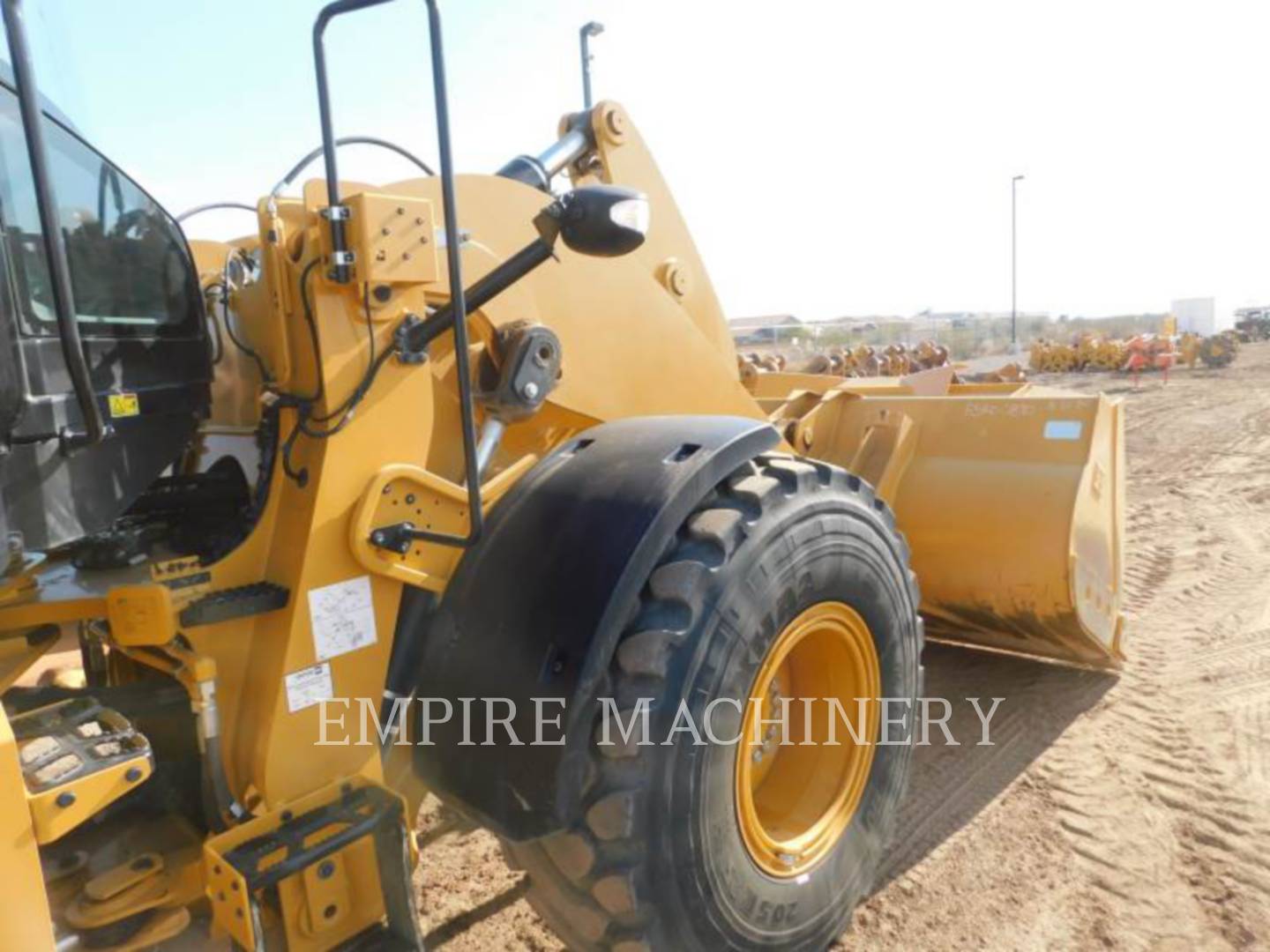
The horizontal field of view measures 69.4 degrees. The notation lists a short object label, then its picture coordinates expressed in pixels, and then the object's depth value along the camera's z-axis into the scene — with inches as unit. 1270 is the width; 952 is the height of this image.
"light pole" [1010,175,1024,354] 1370.1
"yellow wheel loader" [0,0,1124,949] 71.9
